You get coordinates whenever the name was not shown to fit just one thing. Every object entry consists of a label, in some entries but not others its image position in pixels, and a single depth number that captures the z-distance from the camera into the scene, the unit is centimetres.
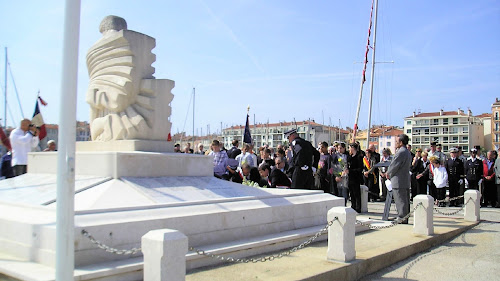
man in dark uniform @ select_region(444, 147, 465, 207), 1444
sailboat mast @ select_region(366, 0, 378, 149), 2502
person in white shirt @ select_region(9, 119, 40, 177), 939
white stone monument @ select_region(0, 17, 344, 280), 475
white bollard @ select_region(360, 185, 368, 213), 1146
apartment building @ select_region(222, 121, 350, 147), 11042
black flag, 1859
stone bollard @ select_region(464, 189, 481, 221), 1033
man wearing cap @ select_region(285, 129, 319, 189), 960
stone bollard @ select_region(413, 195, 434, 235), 800
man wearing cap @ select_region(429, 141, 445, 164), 1459
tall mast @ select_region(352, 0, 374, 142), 2514
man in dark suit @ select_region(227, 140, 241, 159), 1312
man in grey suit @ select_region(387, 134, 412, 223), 898
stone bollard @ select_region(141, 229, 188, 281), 373
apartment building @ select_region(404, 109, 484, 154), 9894
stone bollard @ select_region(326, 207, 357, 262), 559
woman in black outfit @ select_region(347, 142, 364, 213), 1108
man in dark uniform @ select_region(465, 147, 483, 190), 1455
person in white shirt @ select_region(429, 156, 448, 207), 1373
